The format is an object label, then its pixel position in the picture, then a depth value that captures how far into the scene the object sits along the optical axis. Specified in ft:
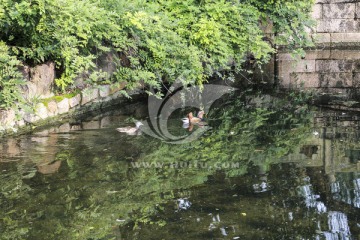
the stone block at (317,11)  67.51
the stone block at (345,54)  59.47
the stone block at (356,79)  46.12
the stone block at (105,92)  37.32
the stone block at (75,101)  34.73
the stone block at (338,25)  67.15
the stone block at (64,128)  31.45
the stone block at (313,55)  60.13
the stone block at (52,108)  33.06
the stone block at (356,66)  52.61
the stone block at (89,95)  34.24
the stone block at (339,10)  67.10
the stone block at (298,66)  53.31
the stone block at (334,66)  52.75
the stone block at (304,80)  46.15
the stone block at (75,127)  31.68
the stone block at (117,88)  37.84
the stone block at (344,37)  67.05
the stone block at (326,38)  67.62
